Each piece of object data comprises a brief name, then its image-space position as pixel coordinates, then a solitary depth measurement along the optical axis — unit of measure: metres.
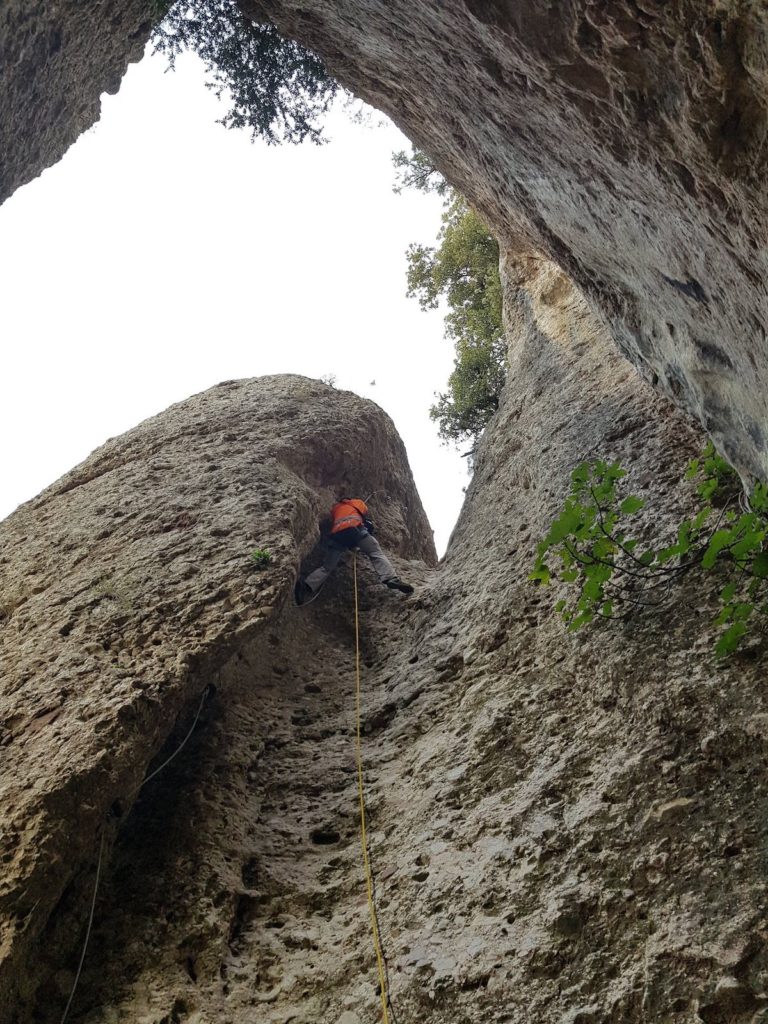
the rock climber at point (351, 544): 9.12
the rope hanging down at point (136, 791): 4.82
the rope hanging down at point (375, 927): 4.29
